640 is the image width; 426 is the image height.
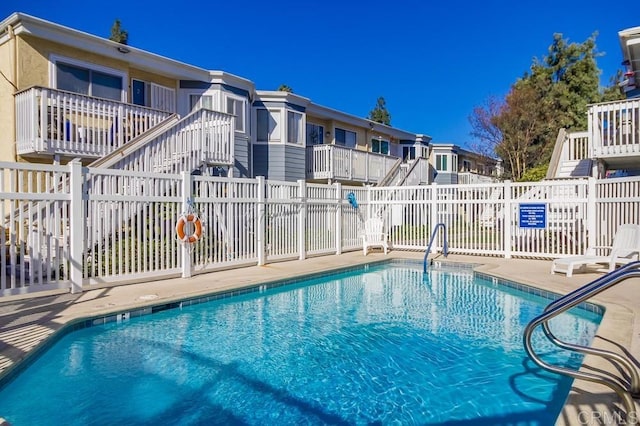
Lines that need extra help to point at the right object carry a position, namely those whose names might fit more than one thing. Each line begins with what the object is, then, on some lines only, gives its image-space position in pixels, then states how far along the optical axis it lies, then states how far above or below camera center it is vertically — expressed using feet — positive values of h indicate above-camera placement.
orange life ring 26.11 -1.17
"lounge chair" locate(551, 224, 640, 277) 26.73 -2.82
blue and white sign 34.47 -0.54
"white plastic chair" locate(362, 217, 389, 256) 41.88 -2.48
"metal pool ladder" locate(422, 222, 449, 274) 38.15 -2.43
